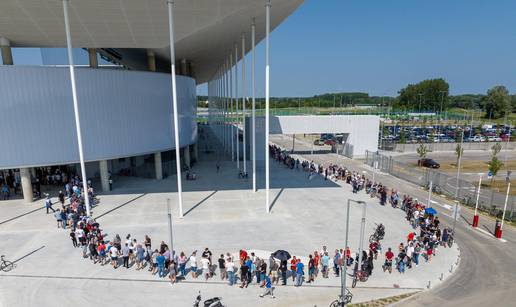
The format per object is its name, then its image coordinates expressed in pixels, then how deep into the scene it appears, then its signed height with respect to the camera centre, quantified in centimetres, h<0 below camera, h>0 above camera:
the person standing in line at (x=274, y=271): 1238 -691
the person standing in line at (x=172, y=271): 1238 -672
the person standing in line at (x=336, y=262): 1295 -669
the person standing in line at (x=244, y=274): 1212 -669
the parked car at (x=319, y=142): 5994 -787
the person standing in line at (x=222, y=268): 1248 -668
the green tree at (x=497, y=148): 3984 -592
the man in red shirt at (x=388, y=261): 1309 -677
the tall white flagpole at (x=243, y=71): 2627 +291
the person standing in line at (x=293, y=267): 1230 -649
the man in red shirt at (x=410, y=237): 1477 -641
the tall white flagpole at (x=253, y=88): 2291 +116
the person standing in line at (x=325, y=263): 1277 -660
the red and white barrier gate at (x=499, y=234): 1736 -737
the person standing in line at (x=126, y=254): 1355 -659
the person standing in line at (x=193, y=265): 1262 -660
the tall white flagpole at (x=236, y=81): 3223 +226
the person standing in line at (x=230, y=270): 1218 -657
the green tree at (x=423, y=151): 4048 -632
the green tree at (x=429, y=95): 13512 +327
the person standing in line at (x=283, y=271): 1218 -667
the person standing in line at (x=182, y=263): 1259 -648
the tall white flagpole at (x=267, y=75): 1876 +170
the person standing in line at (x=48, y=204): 2014 -658
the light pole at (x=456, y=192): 2455 -715
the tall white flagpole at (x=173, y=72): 1720 +179
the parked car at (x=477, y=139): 5991 -710
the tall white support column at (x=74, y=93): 1671 +58
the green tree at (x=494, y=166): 2838 -587
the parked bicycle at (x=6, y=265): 1359 -717
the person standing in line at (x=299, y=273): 1206 -672
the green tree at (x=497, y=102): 10688 +11
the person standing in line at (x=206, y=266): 1258 -664
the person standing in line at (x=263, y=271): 1211 -658
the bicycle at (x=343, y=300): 1078 -709
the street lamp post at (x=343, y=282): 1054 -614
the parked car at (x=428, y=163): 3897 -772
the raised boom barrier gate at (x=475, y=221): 1898 -730
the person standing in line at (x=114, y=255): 1344 -659
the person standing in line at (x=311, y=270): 1249 -675
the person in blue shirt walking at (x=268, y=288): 1155 -693
